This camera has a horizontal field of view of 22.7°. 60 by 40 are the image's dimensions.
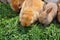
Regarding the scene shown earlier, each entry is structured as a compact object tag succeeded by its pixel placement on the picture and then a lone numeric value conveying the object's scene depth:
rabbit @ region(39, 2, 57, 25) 1.78
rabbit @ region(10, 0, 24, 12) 1.92
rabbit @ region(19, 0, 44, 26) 1.71
